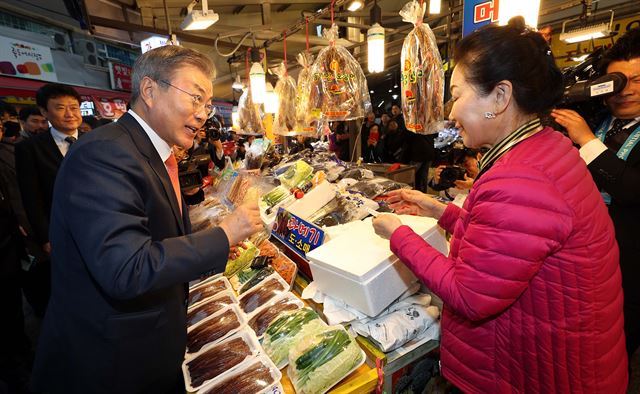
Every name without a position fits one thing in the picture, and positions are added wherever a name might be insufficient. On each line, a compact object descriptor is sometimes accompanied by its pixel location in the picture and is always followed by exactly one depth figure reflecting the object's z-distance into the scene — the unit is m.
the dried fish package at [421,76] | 2.02
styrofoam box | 1.34
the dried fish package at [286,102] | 3.33
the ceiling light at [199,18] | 3.23
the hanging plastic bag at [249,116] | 4.04
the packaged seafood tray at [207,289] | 2.01
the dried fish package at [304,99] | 2.82
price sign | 1.79
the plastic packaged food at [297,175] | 2.59
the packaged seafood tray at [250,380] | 1.29
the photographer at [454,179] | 2.65
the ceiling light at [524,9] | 1.61
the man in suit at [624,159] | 1.57
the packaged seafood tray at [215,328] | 1.61
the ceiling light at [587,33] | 4.34
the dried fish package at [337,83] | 2.49
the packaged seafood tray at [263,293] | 1.81
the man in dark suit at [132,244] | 0.97
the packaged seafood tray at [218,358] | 1.40
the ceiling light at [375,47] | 2.55
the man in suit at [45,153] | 2.77
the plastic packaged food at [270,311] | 1.64
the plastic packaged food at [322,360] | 1.24
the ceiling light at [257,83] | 3.47
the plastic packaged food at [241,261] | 2.24
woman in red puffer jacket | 0.88
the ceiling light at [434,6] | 3.80
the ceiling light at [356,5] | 3.34
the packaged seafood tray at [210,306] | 1.80
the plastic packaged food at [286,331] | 1.42
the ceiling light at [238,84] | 5.15
